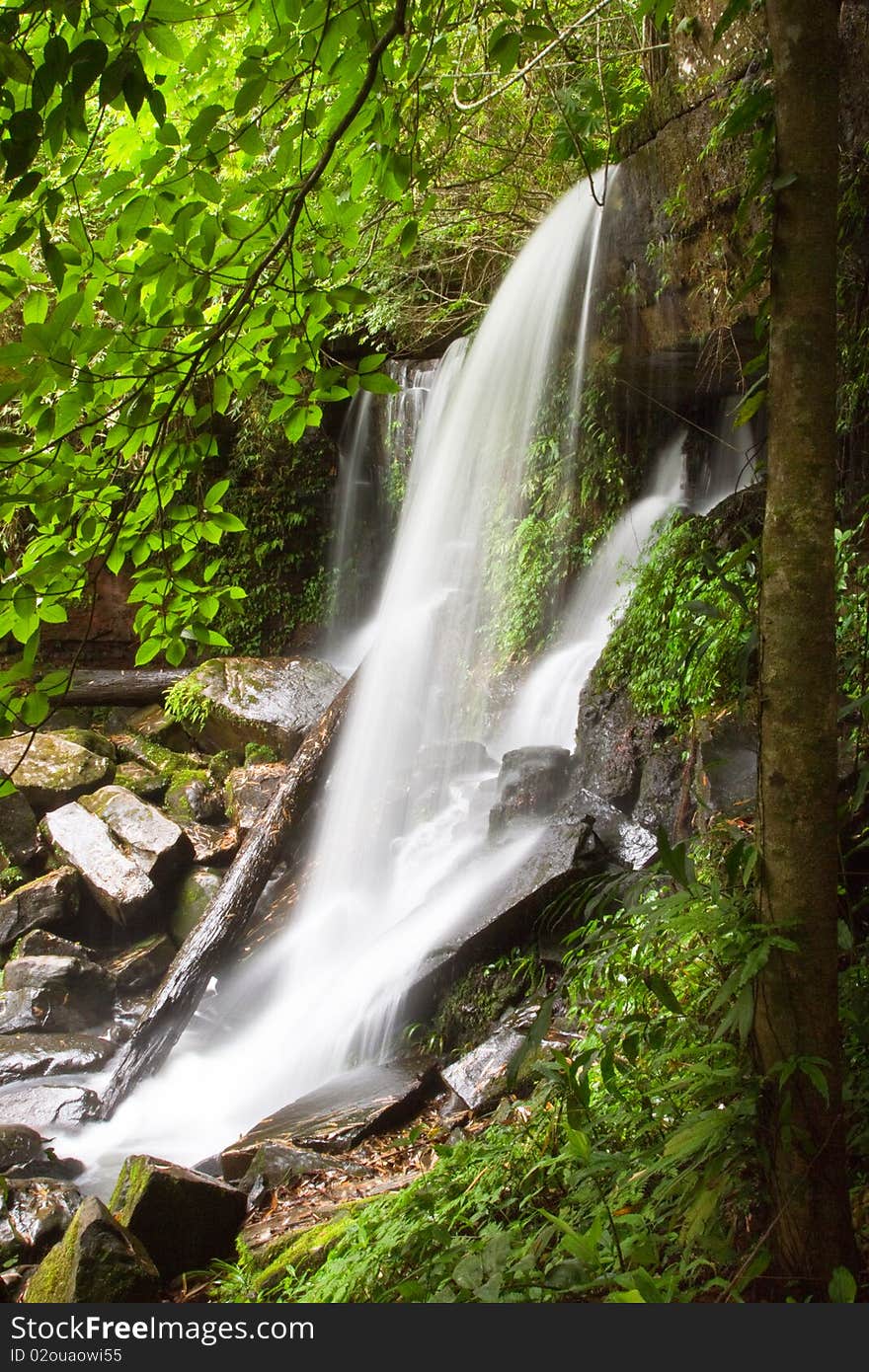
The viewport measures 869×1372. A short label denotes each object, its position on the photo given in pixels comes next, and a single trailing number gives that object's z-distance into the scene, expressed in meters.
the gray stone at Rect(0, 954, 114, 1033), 6.80
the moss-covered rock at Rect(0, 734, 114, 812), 8.94
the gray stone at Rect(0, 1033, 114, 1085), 6.25
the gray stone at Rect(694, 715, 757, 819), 4.23
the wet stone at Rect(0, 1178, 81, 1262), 3.86
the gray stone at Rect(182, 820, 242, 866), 8.45
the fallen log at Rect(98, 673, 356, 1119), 6.05
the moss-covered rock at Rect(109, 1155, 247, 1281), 3.55
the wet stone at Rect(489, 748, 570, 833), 6.16
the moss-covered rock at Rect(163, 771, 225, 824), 9.20
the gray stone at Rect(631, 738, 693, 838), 5.32
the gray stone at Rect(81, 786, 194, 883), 8.07
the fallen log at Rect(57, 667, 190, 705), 11.03
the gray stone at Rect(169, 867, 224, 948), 7.89
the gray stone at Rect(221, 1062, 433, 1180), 4.47
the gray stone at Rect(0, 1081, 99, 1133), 5.62
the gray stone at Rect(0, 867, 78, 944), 7.77
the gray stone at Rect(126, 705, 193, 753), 10.51
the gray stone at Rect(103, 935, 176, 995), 7.37
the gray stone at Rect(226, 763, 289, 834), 8.83
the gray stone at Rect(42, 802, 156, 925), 7.79
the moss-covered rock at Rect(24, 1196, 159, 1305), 3.08
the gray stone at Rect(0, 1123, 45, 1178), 4.96
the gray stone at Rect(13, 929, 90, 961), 7.39
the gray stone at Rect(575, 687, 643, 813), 5.76
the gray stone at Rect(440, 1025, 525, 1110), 4.39
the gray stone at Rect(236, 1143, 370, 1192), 4.14
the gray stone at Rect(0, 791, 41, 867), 8.61
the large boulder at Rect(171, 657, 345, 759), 9.75
